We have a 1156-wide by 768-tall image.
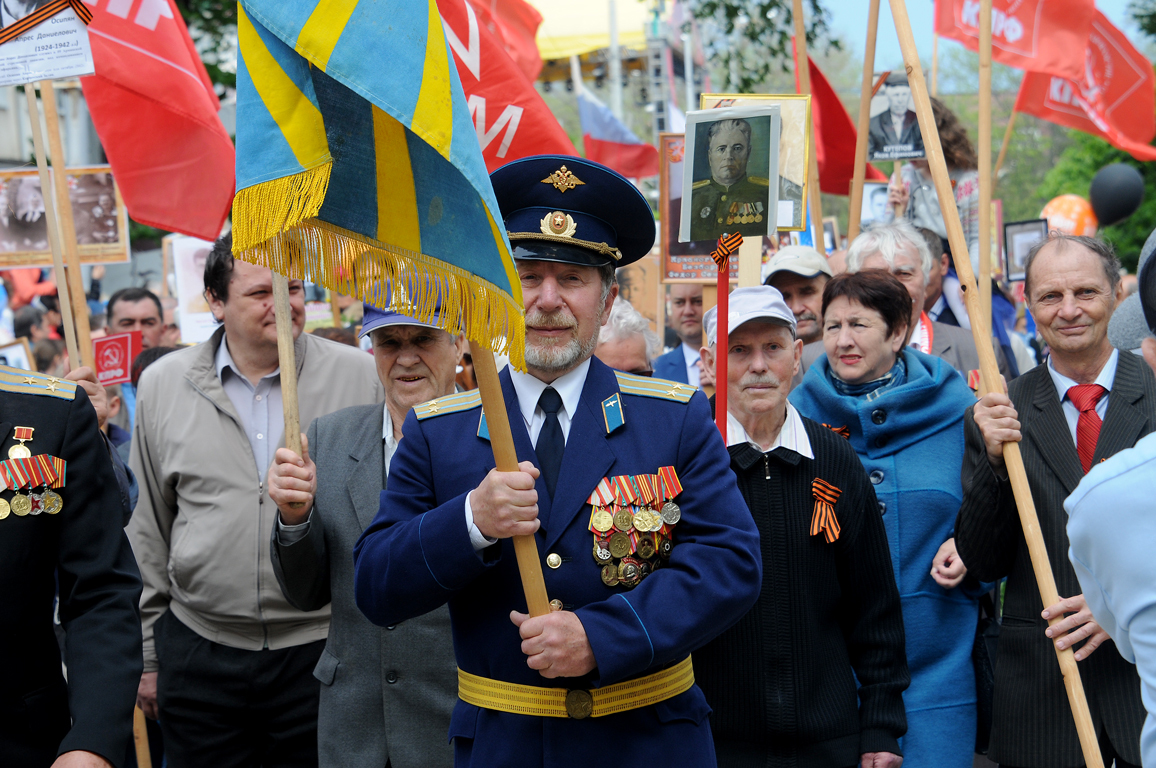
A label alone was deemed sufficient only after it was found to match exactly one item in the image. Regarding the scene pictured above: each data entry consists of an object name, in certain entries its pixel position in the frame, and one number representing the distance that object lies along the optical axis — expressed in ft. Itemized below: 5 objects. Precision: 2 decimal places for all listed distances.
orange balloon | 47.14
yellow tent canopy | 96.99
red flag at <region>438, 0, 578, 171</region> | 18.33
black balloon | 52.70
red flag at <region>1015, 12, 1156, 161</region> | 27.07
